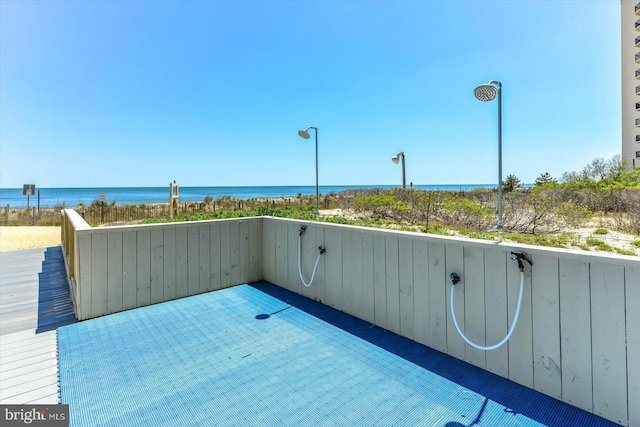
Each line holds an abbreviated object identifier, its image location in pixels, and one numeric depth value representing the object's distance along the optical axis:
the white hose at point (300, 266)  3.06
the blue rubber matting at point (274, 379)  1.38
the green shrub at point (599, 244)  2.91
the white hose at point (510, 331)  1.57
